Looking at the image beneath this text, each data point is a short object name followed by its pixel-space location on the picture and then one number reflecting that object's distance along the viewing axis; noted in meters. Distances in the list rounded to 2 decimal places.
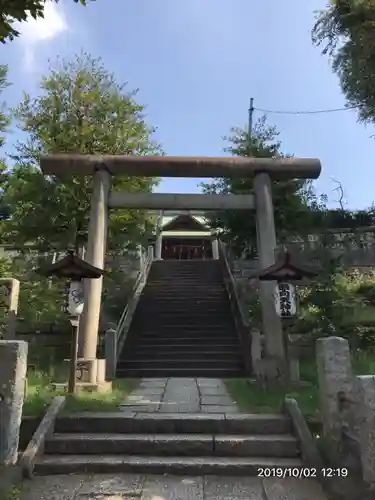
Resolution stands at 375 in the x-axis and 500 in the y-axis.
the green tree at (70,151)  12.72
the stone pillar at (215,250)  24.74
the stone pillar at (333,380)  4.48
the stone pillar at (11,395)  4.21
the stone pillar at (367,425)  3.67
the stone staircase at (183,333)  9.55
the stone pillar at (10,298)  8.89
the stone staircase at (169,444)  4.52
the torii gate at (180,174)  9.23
